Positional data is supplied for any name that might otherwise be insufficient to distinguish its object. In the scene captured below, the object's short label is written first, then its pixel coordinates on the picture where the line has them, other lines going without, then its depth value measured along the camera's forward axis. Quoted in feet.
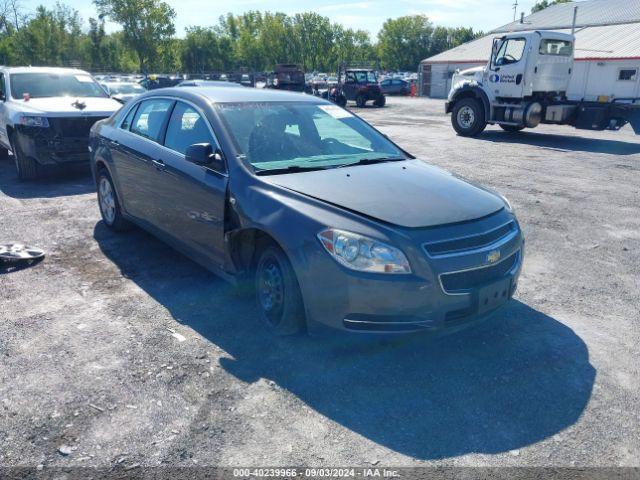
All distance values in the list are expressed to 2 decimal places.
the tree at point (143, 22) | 160.86
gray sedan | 10.59
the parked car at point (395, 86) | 154.40
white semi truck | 48.34
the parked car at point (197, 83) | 65.30
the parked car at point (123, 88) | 63.00
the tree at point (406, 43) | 298.97
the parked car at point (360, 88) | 99.72
